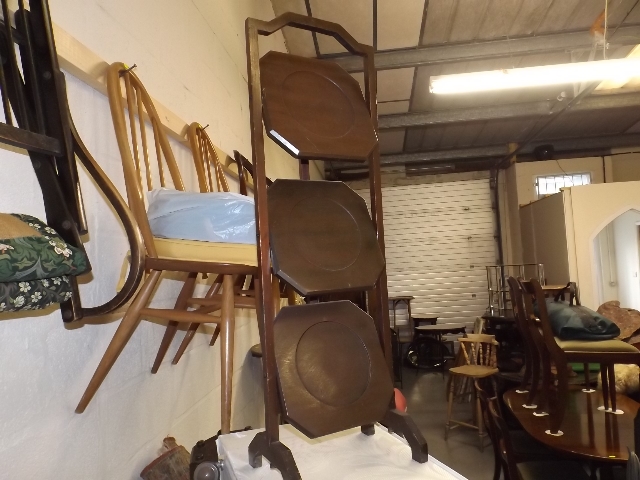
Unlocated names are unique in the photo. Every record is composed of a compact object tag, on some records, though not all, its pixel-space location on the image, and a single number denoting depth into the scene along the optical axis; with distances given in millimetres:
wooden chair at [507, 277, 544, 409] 3059
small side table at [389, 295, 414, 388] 7059
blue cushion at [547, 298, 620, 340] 2848
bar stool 4402
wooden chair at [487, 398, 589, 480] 2078
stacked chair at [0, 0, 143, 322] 775
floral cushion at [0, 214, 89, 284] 641
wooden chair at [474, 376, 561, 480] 2271
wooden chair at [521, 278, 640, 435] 2682
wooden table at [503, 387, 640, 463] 2316
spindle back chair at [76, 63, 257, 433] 1117
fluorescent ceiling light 3189
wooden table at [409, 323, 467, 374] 6980
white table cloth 1046
